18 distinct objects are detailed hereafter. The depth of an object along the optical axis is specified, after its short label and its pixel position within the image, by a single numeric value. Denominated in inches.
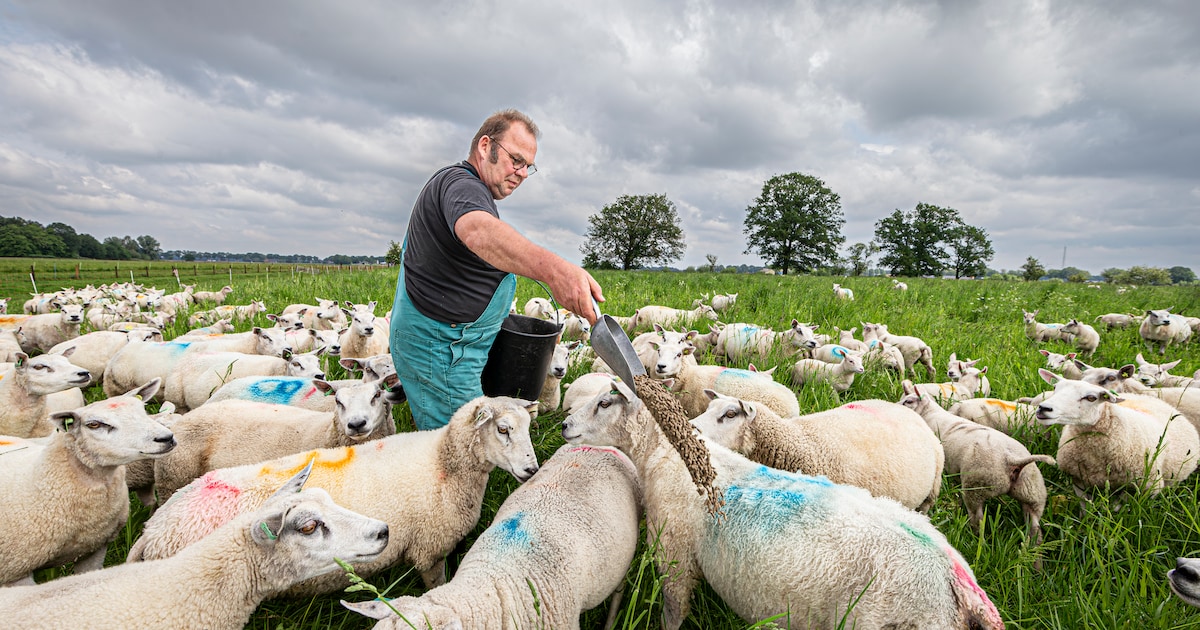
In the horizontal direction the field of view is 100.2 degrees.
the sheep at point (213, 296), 543.8
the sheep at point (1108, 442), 146.6
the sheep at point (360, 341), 267.6
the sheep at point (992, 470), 133.6
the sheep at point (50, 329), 331.3
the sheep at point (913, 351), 304.0
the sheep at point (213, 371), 208.8
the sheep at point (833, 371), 245.3
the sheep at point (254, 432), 138.7
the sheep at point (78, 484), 109.7
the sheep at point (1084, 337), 335.6
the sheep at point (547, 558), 79.9
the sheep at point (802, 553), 74.1
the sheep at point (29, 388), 169.8
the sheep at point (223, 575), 75.0
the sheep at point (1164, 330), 349.4
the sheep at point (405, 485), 103.0
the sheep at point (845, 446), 132.9
